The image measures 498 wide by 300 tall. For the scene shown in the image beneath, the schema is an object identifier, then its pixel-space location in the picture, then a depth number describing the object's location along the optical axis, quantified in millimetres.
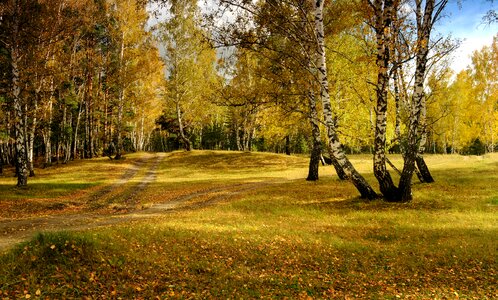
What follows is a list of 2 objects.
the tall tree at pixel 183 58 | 42344
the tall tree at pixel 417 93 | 14438
